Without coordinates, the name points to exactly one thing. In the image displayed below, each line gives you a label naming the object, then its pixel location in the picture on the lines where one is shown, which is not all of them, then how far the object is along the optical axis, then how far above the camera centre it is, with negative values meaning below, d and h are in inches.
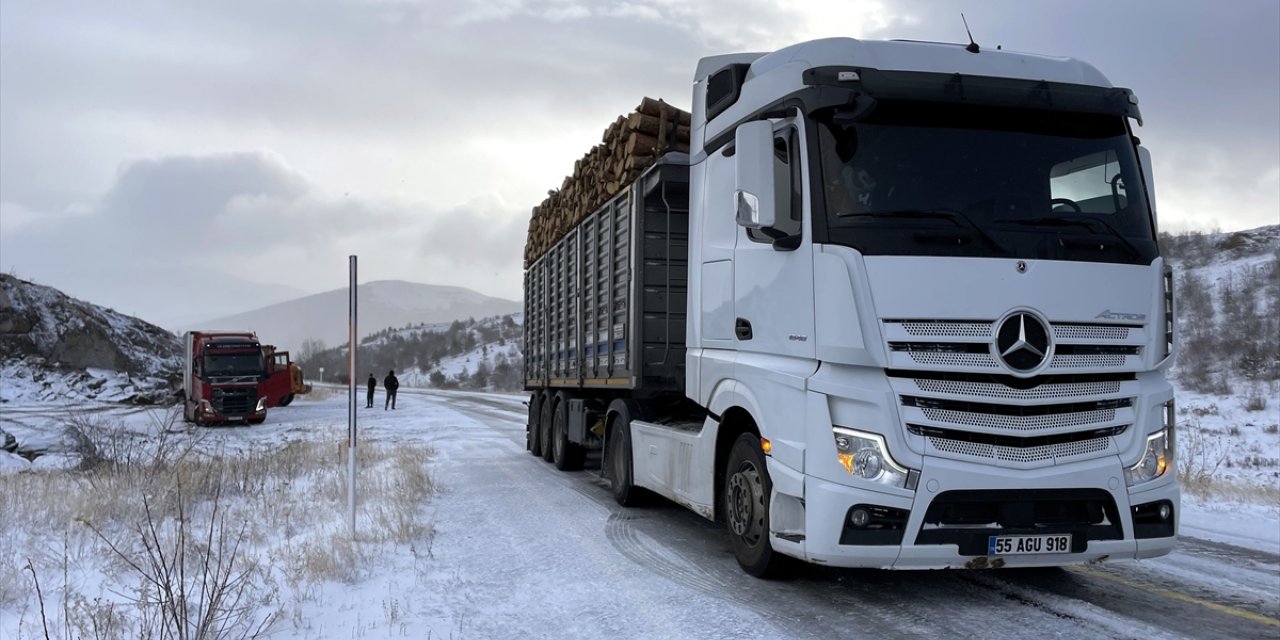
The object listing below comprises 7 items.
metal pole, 286.4 -19.1
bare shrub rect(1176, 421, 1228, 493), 399.5 -71.0
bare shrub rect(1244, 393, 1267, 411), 959.6 -52.3
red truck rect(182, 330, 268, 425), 1087.0 -30.2
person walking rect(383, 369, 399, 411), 1371.8 -48.7
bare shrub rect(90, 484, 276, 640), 167.8 -57.6
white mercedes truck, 183.9 +8.5
